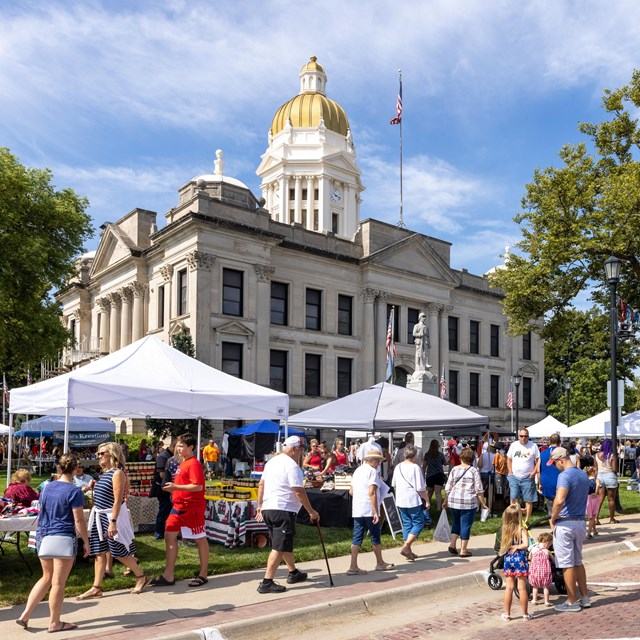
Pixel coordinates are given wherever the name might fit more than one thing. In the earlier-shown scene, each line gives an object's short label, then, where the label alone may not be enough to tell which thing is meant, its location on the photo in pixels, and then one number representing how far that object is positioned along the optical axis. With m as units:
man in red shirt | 8.92
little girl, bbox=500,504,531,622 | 8.01
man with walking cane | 8.77
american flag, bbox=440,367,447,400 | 37.67
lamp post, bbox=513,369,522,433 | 36.37
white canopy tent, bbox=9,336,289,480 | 11.13
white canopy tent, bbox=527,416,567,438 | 30.68
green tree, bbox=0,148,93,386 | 28.48
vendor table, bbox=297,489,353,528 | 14.18
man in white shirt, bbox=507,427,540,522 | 13.99
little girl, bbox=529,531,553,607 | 8.30
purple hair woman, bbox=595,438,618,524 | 15.18
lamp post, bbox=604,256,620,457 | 16.44
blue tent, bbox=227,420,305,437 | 29.27
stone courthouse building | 36.38
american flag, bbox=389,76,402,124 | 52.94
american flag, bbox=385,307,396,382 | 32.24
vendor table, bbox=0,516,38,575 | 8.64
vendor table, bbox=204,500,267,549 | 11.82
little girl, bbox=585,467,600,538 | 13.60
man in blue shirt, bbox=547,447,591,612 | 8.27
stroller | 8.88
